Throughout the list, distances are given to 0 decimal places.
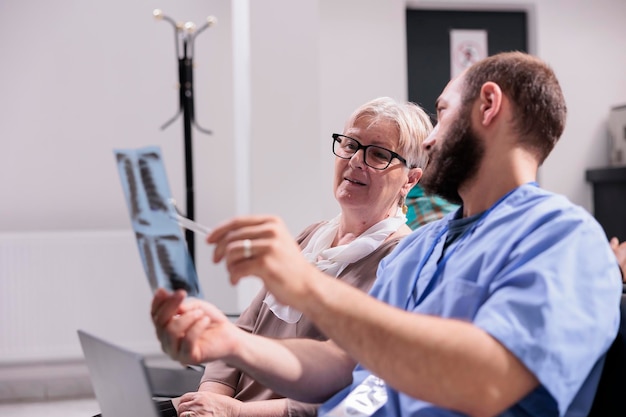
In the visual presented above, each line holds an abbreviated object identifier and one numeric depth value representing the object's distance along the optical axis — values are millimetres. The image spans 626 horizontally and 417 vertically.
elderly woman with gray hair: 1727
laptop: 1013
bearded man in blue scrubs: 992
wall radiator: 4344
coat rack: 3879
